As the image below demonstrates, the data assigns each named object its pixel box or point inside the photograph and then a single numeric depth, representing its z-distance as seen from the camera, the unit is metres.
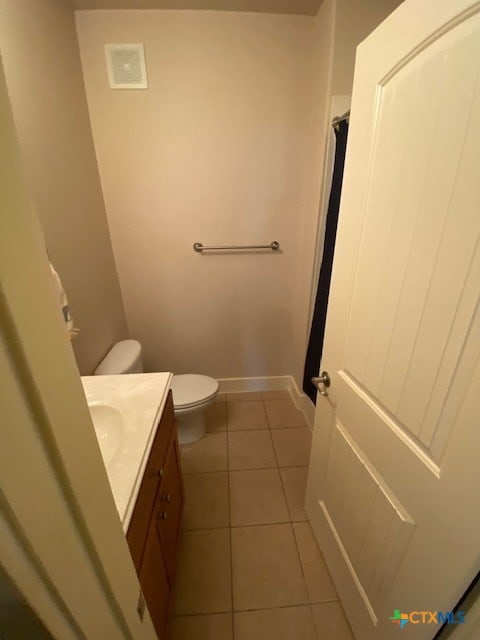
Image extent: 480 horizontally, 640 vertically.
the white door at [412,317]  0.50
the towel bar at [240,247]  1.85
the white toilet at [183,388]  1.54
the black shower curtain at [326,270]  1.30
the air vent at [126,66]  1.43
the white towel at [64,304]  0.90
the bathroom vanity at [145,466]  0.70
